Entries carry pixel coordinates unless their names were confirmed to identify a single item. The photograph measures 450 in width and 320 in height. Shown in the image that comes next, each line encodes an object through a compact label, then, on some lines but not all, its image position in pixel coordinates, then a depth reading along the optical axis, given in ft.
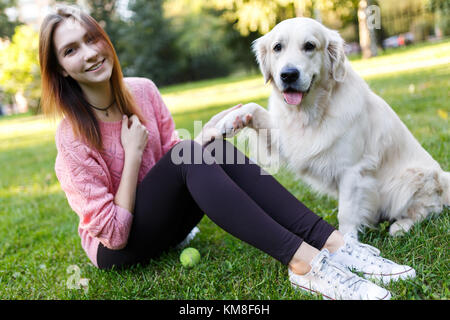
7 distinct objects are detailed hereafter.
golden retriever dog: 7.11
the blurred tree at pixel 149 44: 76.74
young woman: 5.58
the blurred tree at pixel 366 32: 53.83
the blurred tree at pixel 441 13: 58.75
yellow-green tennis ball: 6.89
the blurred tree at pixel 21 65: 53.83
